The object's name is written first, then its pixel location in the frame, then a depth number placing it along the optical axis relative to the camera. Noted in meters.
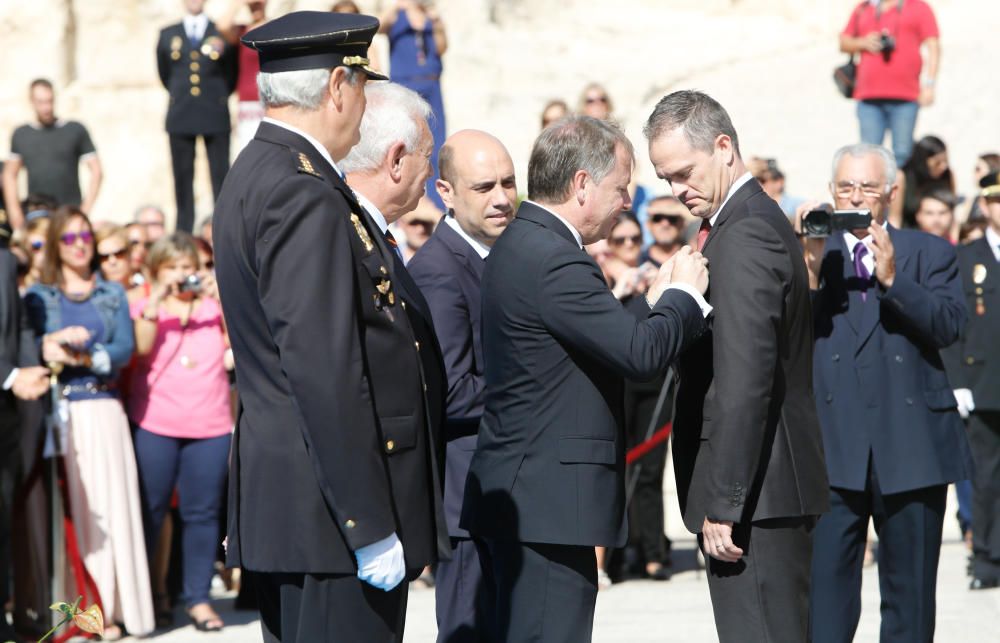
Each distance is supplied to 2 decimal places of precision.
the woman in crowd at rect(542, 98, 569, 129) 22.07
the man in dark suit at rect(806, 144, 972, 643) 10.95
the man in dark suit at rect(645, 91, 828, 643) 8.24
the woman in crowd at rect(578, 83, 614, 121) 21.65
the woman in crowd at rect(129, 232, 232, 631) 15.47
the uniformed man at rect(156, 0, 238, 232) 23.68
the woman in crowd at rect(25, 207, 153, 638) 14.95
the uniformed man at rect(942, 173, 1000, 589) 16.92
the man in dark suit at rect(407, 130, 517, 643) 9.84
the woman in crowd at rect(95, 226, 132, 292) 16.26
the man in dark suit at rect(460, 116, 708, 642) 8.21
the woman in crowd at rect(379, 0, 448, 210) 24.92
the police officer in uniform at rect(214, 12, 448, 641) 6.67
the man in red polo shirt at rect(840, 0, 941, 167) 24.15
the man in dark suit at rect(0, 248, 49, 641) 13.87
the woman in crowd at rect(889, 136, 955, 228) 21.98
